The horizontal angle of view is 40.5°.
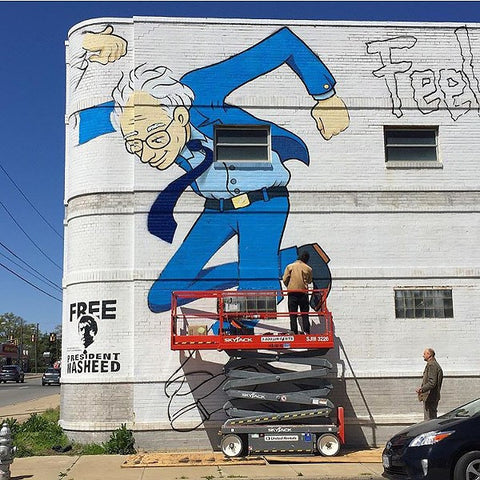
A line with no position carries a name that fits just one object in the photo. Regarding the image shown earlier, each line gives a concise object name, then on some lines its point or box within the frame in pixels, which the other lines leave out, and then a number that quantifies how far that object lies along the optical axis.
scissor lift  11.79
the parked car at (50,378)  49.19
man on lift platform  12.66
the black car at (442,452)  7.97
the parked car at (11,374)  58.30
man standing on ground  12.18
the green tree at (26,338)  110.19
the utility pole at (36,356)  107.25
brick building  13.08
